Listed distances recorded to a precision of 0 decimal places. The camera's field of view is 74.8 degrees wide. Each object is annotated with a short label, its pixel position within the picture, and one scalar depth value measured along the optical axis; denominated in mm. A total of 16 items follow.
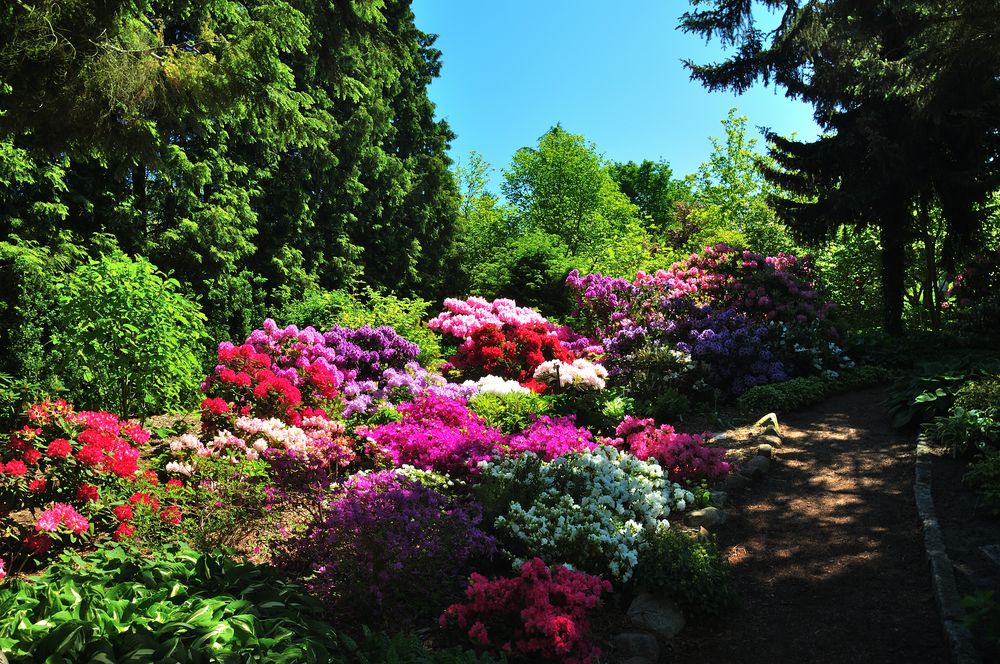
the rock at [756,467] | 6145
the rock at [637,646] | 3494
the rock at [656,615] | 3781
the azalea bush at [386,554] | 3373
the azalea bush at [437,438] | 5328
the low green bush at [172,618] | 2248
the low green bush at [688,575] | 3926
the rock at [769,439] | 6906
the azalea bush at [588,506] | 4191
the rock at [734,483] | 5860
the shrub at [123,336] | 5703
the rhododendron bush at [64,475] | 4078
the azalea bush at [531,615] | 3186
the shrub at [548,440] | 5555
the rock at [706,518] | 5149
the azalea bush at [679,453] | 5801
